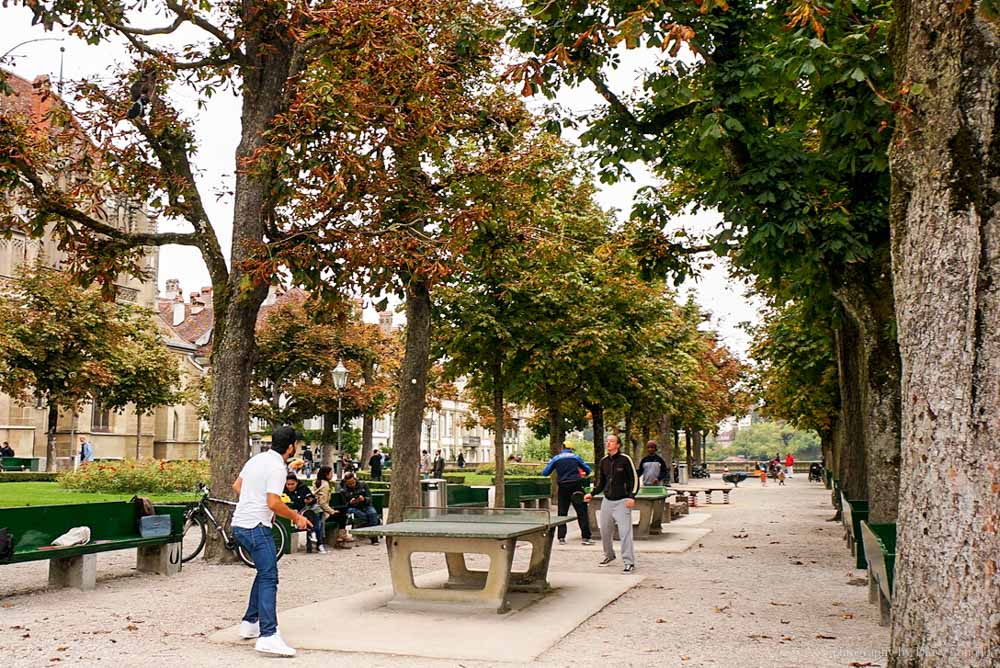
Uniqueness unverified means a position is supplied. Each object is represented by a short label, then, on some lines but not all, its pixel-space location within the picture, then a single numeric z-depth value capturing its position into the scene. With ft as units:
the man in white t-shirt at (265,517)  27.81
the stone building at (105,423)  181.78
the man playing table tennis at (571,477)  61.11
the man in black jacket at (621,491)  47.62
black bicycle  50.80
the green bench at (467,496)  76.95
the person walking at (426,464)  164.25
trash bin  71.00
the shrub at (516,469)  223.51
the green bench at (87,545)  38.78
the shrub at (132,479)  102.53
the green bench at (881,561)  30.17
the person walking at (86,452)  162.81
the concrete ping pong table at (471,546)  34.27
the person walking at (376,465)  141.98
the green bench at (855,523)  46.01
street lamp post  97.40
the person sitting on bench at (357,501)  63.82
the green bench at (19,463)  159.68
